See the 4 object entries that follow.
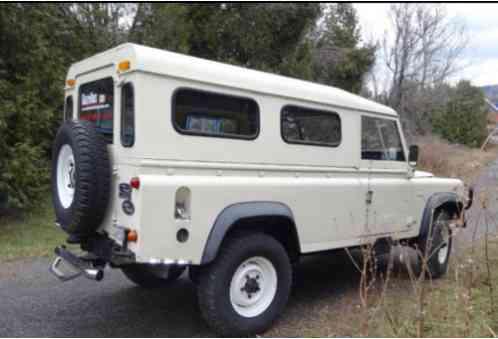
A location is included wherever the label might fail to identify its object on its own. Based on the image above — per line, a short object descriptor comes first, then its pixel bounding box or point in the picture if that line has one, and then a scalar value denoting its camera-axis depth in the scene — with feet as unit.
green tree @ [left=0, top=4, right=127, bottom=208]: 25.84
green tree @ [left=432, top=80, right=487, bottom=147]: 87.40
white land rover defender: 11.06
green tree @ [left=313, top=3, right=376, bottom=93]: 63.87
